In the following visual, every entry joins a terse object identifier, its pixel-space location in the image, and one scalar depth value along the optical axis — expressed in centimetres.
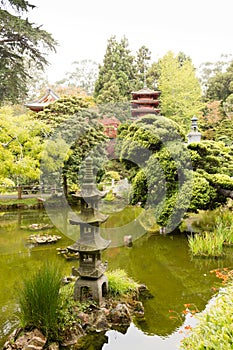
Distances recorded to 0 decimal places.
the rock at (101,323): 426
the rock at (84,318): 425
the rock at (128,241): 780
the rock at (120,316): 438
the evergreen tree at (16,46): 630
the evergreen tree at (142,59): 2425
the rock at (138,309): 457
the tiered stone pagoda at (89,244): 450
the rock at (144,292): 513
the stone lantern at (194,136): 1042
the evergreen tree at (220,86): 2128
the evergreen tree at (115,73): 1970
